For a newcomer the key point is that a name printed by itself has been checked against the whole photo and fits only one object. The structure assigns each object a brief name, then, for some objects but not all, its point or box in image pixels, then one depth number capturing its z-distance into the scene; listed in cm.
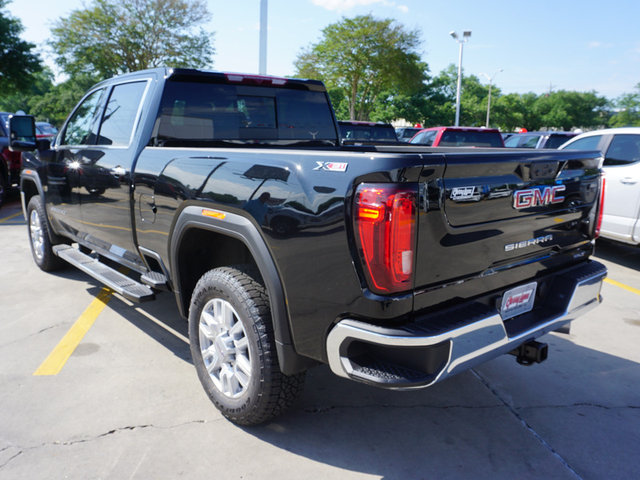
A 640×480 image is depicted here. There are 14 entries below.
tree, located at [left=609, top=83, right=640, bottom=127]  6944
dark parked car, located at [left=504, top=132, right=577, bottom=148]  1300
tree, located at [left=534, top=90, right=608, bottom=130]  9088
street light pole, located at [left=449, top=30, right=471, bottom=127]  3319
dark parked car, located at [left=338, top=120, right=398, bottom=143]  1148
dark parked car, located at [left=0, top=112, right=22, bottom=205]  1038
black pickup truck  206
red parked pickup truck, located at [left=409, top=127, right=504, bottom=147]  984
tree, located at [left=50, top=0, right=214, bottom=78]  2981
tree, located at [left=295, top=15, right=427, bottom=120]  3359
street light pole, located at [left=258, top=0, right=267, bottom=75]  1241
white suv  635
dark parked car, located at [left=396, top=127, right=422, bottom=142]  2286
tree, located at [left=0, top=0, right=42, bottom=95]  2495
